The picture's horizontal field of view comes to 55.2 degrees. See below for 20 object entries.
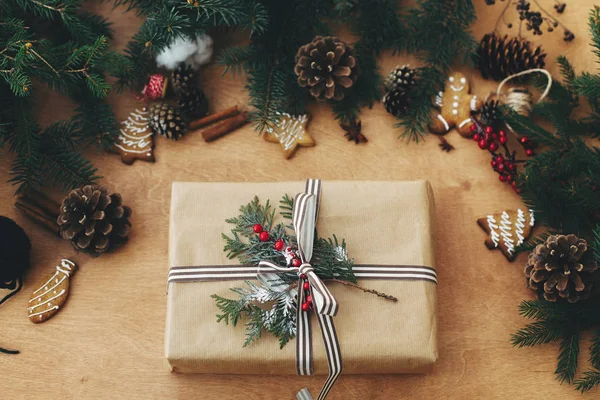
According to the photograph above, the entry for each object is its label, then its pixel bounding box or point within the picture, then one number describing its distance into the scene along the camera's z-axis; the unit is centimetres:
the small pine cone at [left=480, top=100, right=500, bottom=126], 129
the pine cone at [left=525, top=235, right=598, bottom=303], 111
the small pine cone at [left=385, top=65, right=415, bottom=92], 129
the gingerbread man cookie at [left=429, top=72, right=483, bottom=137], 131
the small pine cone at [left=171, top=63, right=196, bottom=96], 129
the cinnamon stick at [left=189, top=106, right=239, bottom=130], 132
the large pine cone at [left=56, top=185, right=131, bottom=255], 119
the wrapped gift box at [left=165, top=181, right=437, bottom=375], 111
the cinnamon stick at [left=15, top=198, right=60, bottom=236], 126
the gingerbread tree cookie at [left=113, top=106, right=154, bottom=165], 131
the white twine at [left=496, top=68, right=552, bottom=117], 129
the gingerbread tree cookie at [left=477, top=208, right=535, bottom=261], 125
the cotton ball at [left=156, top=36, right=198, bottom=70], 128
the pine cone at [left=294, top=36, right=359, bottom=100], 122
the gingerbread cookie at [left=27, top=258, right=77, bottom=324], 122
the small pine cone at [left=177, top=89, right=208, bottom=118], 130
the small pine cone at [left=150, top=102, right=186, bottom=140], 129
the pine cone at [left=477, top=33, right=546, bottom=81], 131
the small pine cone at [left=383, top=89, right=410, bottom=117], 129
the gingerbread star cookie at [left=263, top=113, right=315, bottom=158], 130
